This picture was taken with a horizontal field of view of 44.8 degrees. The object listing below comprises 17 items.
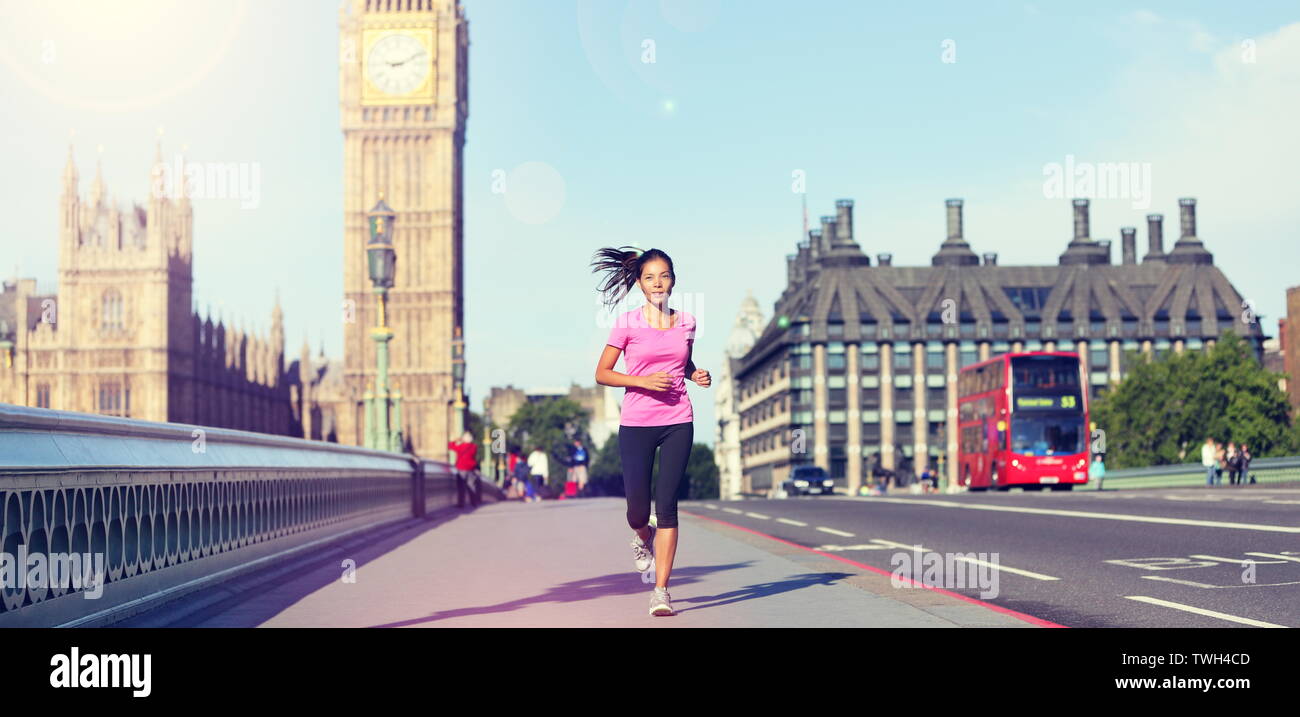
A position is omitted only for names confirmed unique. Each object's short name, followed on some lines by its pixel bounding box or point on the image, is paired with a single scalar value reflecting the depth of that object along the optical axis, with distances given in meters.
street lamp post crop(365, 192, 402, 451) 26.19
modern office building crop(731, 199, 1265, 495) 113.25
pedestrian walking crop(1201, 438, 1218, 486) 41.25
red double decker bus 37.78
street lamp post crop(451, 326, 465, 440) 41.22
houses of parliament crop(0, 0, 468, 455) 90.44
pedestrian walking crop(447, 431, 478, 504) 30.02
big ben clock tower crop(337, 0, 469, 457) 109.56
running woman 8.08
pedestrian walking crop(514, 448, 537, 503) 46.14
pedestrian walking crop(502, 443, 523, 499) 46.79
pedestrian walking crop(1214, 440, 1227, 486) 42.03
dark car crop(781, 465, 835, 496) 63.06
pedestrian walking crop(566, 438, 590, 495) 40.18
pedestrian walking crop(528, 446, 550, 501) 42.66
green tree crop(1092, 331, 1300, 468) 89.00
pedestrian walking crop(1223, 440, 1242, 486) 41.53
